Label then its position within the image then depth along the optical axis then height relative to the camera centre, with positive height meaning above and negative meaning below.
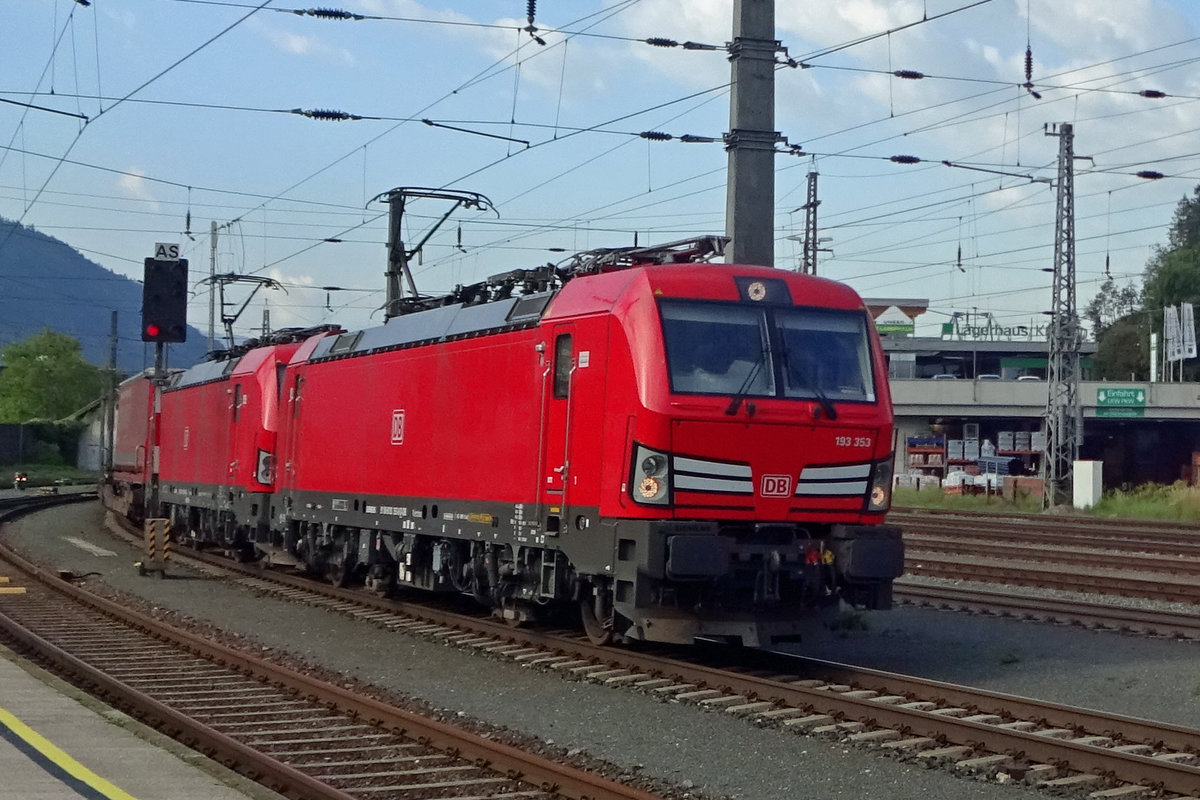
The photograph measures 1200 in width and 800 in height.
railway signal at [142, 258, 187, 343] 21.98 +2.64
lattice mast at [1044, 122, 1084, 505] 36.00 +3.68
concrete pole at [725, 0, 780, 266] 18.38 +4.44
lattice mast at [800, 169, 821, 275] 47.06 +8.57
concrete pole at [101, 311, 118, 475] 41.50 +1.28
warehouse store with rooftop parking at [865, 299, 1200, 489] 54.22 +2.63
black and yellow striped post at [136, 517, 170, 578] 22.28 -1.12
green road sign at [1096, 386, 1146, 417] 53.94 +3.44
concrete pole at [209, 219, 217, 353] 50.66 +6.36
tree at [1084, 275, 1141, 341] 126.81 +17.02
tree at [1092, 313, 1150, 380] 92.81 +9.19
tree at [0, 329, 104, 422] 111.12 +7.00
